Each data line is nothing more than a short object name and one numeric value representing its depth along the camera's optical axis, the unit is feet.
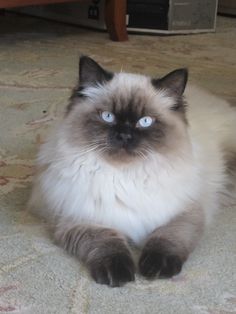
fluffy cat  3.81
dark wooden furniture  12.01
